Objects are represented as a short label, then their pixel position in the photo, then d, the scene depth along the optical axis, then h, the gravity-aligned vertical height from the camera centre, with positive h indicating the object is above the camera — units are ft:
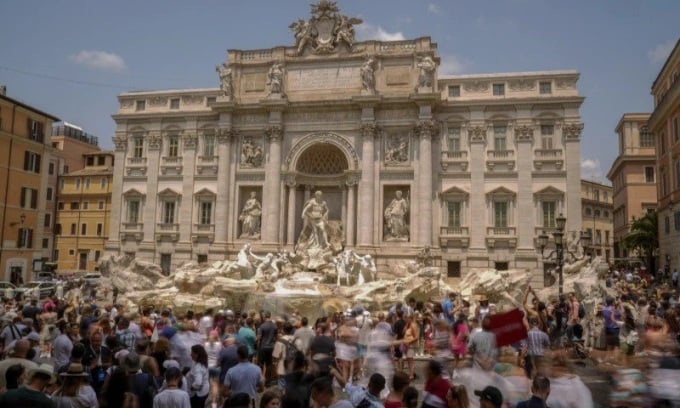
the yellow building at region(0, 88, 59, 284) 112.57 +14.03
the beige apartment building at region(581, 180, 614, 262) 210.59 +18.76
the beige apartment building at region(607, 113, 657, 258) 160.35 +29.07
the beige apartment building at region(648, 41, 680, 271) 97.25 +20.53
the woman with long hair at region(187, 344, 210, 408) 25.04 -6.18
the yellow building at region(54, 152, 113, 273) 169.07 +9.90
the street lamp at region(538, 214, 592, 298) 57.57 +2.23
